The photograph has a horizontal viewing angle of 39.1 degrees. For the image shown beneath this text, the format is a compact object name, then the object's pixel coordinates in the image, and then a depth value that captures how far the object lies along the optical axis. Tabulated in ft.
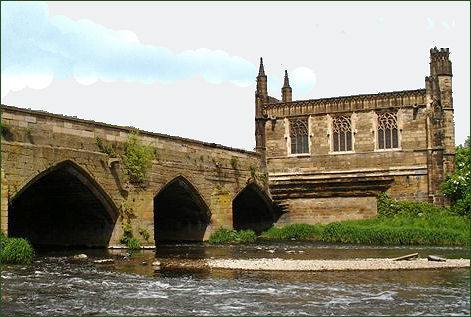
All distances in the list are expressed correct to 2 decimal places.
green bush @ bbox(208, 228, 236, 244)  119.85
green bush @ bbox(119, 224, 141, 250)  97.04
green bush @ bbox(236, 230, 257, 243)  123.24
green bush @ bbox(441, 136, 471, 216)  127.75
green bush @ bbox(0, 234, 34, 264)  71.67
